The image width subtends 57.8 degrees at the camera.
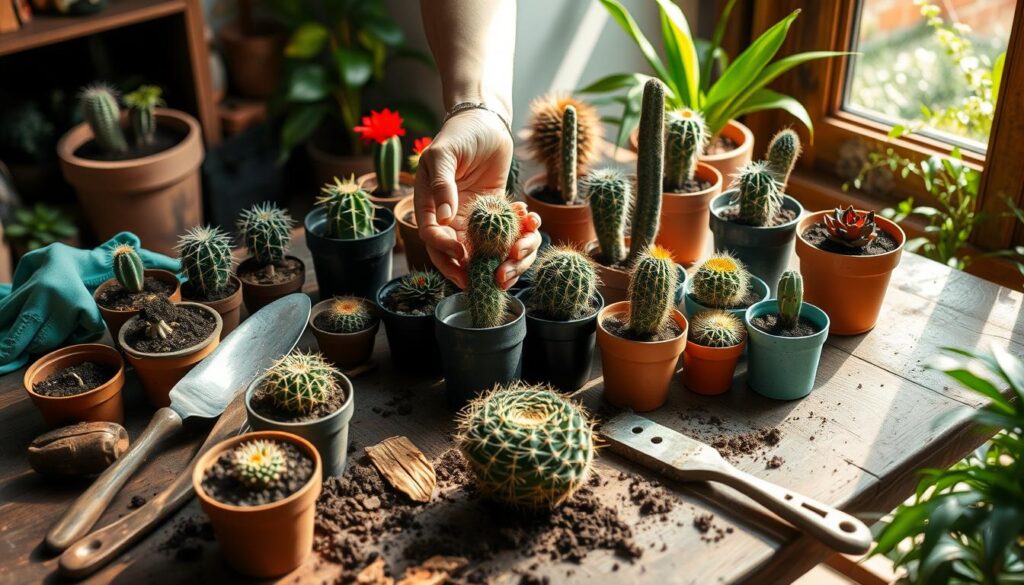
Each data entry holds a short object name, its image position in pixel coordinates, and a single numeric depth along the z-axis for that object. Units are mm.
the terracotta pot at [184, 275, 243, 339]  1532
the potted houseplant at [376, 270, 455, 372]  1461
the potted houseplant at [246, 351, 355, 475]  1201
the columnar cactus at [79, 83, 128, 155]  2354
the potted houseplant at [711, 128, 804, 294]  1624
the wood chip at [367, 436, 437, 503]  1231
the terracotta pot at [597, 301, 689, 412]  1352
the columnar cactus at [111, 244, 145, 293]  1524
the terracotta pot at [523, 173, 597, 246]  1757
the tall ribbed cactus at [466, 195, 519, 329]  1337
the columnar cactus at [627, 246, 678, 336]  1344
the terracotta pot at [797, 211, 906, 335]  1517
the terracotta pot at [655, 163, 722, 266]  1725
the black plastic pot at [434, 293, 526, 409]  1330
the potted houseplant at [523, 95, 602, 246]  1748
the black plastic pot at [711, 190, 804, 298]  1632
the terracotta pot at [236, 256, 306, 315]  1615
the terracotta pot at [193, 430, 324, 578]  1056
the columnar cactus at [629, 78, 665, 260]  1486
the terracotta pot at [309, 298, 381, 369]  1483
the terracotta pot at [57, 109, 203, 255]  2463
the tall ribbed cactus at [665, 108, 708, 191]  1734
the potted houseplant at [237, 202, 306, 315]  1623
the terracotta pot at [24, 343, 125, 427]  1319
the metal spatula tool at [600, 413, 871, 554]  1121
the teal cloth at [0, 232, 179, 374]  1495
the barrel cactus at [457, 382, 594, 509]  1137
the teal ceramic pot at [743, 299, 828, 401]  1380
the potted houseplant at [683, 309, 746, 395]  1401
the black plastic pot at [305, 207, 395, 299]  1611
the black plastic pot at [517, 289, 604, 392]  1405
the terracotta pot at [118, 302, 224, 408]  1373
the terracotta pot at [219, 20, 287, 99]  3039
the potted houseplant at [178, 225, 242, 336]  1541
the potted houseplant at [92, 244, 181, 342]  1511
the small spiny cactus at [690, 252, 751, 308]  1482
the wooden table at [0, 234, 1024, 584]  1128
